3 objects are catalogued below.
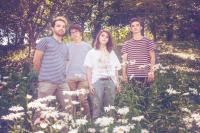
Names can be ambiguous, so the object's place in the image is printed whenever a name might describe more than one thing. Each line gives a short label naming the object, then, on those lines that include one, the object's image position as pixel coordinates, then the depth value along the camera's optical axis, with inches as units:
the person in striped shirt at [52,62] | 221.0
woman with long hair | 240.2
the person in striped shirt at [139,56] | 253.3
